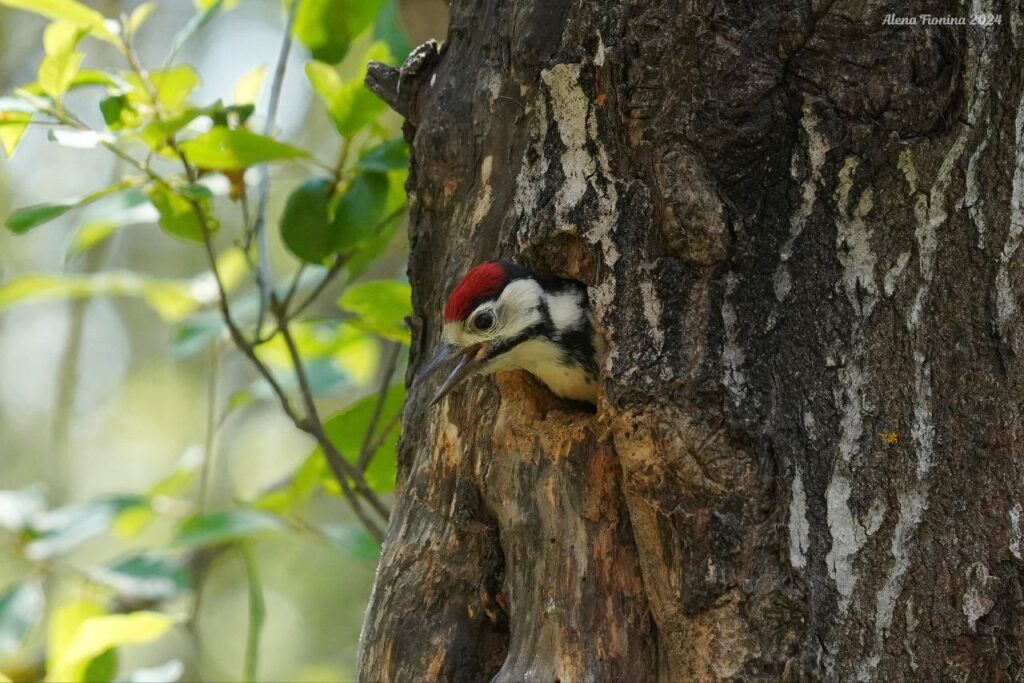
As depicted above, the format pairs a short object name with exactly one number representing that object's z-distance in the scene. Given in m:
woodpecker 4.32
